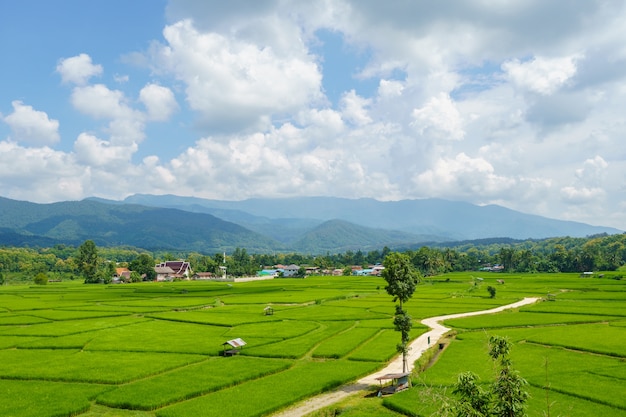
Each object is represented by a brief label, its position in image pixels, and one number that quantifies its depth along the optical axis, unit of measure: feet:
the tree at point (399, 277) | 118.11
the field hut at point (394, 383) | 100.07
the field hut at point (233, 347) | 136.26
